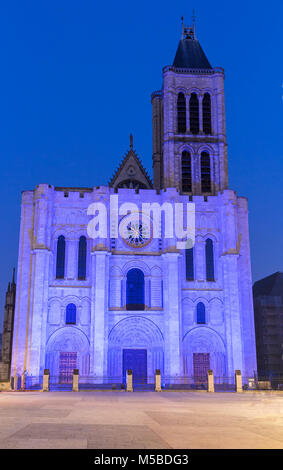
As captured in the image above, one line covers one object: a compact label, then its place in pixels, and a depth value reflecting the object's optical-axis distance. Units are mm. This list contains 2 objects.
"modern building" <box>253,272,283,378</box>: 45062
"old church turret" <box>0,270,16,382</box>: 45309
